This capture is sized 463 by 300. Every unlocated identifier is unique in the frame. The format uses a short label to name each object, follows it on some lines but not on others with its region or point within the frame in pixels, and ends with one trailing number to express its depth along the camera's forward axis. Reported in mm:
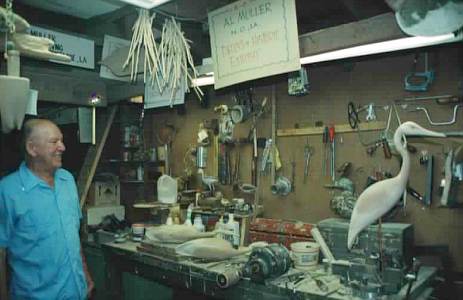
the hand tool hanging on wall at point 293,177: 2672
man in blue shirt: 1836
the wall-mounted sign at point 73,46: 2303
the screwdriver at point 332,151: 2477
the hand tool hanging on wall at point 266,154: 2770
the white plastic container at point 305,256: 2090
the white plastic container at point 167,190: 3000
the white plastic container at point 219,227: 2547
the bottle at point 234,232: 2512
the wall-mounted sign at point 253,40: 1703
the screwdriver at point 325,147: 2506
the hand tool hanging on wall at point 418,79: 2117
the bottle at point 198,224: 2649
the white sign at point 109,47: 2523
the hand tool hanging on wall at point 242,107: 2895
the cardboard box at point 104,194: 3547
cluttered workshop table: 1730
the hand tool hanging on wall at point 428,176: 2090
